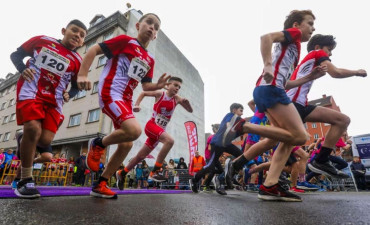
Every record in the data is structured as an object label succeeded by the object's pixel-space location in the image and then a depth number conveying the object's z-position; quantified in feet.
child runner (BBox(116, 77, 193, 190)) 13.89
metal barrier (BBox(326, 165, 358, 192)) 29.77
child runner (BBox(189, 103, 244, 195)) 15.61
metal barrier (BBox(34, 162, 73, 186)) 35.38
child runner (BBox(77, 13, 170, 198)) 8.11
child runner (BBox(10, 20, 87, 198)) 8.07
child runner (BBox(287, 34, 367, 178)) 9.96
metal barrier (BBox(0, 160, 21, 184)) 32.36
